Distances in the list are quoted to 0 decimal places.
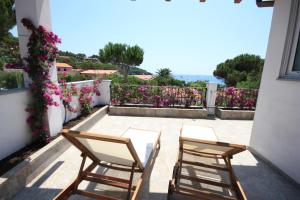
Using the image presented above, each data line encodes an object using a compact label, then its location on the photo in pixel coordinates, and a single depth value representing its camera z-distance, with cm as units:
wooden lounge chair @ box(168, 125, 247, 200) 204
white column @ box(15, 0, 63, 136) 288
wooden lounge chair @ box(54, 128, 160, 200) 176
